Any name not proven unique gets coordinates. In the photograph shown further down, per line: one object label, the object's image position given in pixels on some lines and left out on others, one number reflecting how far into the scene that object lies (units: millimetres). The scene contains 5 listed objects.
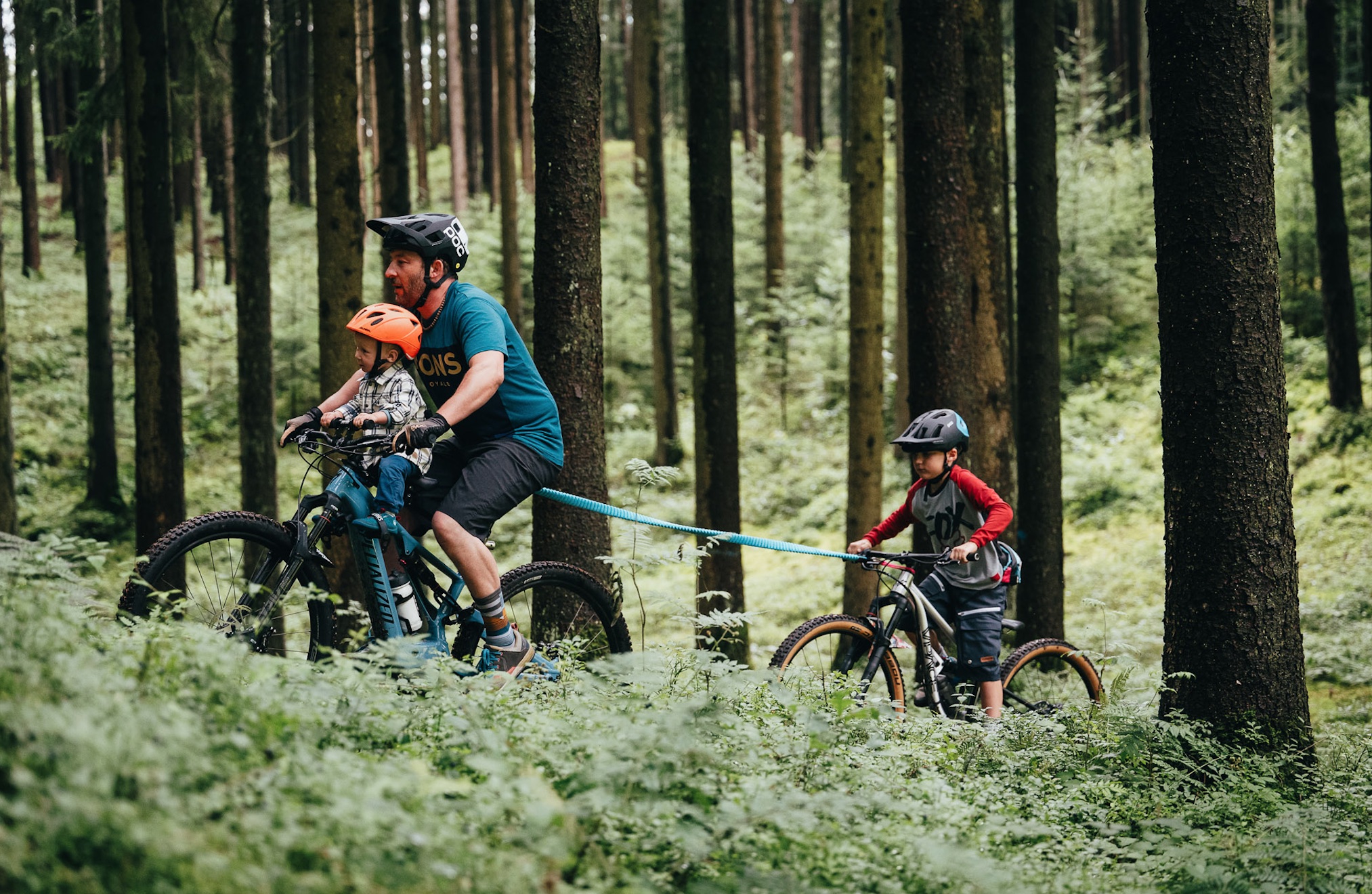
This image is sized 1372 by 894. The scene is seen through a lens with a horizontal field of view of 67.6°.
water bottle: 5000
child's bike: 6016
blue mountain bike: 4387
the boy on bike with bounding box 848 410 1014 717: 6375
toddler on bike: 4855
